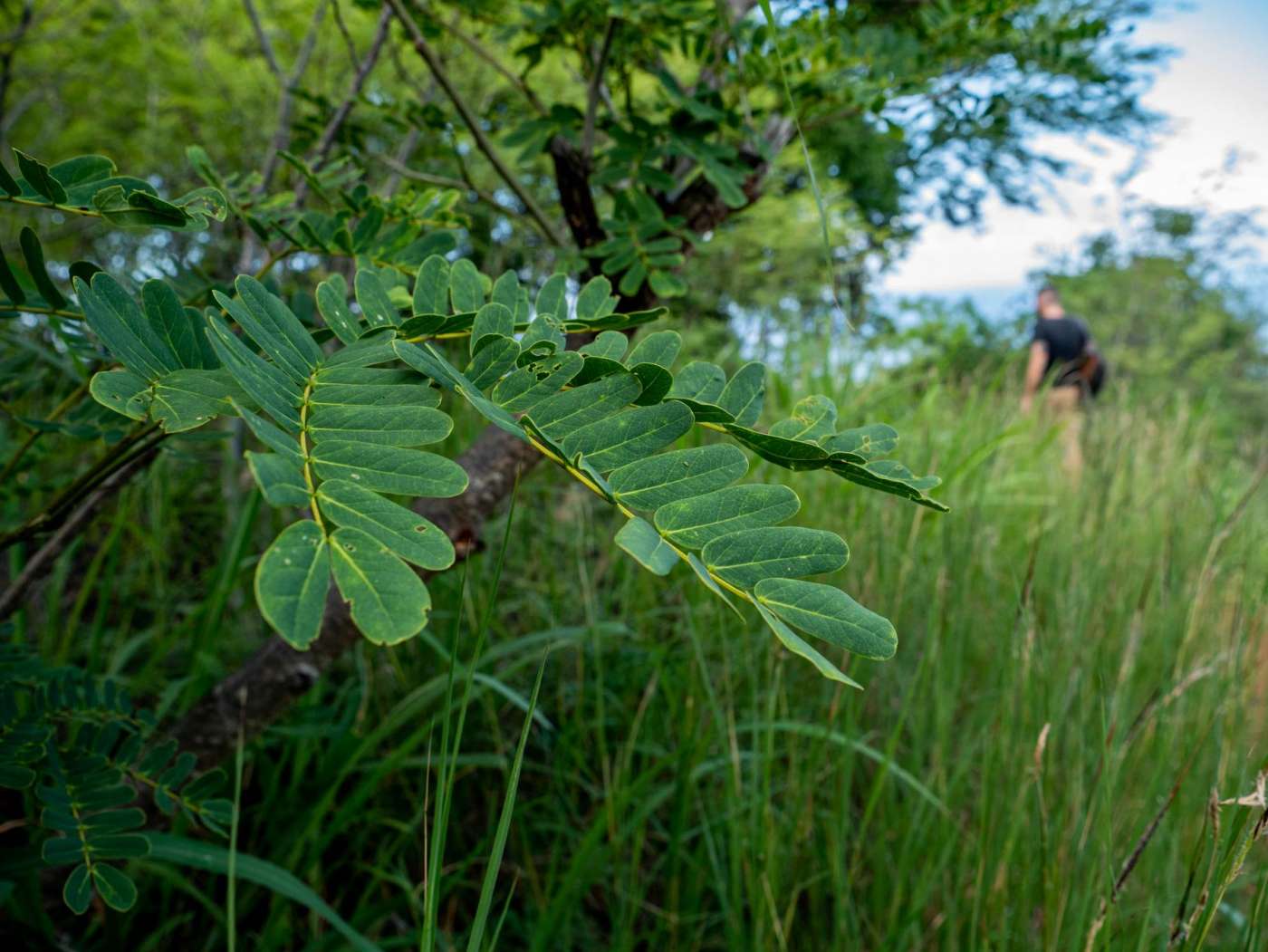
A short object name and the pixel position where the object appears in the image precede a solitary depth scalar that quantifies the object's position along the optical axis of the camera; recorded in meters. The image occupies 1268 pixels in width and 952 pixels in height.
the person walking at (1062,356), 4.66
